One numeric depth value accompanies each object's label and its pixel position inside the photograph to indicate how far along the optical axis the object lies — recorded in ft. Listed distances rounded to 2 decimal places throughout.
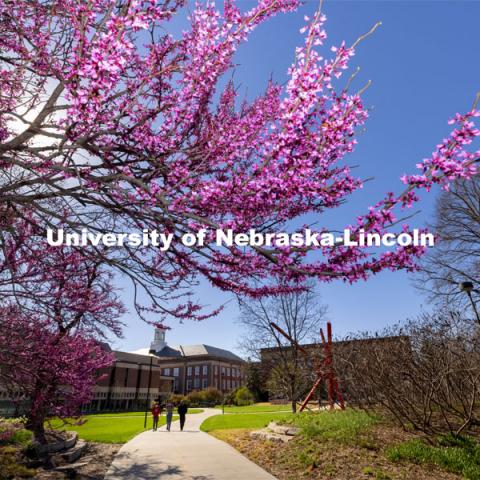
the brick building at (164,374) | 171.83
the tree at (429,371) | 24.81
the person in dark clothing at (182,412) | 59.93
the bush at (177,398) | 154.71
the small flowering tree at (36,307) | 22.09
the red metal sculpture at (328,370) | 45.08
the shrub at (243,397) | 146.61
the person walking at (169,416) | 60.18
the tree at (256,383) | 152.56
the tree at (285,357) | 75.61
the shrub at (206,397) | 170.71
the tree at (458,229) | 58.70
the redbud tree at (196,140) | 12.73
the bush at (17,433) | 45.07
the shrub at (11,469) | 28.53
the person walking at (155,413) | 61.87
